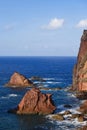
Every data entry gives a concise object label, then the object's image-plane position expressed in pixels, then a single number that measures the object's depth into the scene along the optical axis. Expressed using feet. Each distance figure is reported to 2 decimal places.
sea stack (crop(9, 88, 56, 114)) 315.17
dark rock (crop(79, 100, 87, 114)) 312.46
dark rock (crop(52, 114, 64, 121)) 287.69
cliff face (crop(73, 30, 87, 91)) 427.33
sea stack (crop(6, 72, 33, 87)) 501.97
